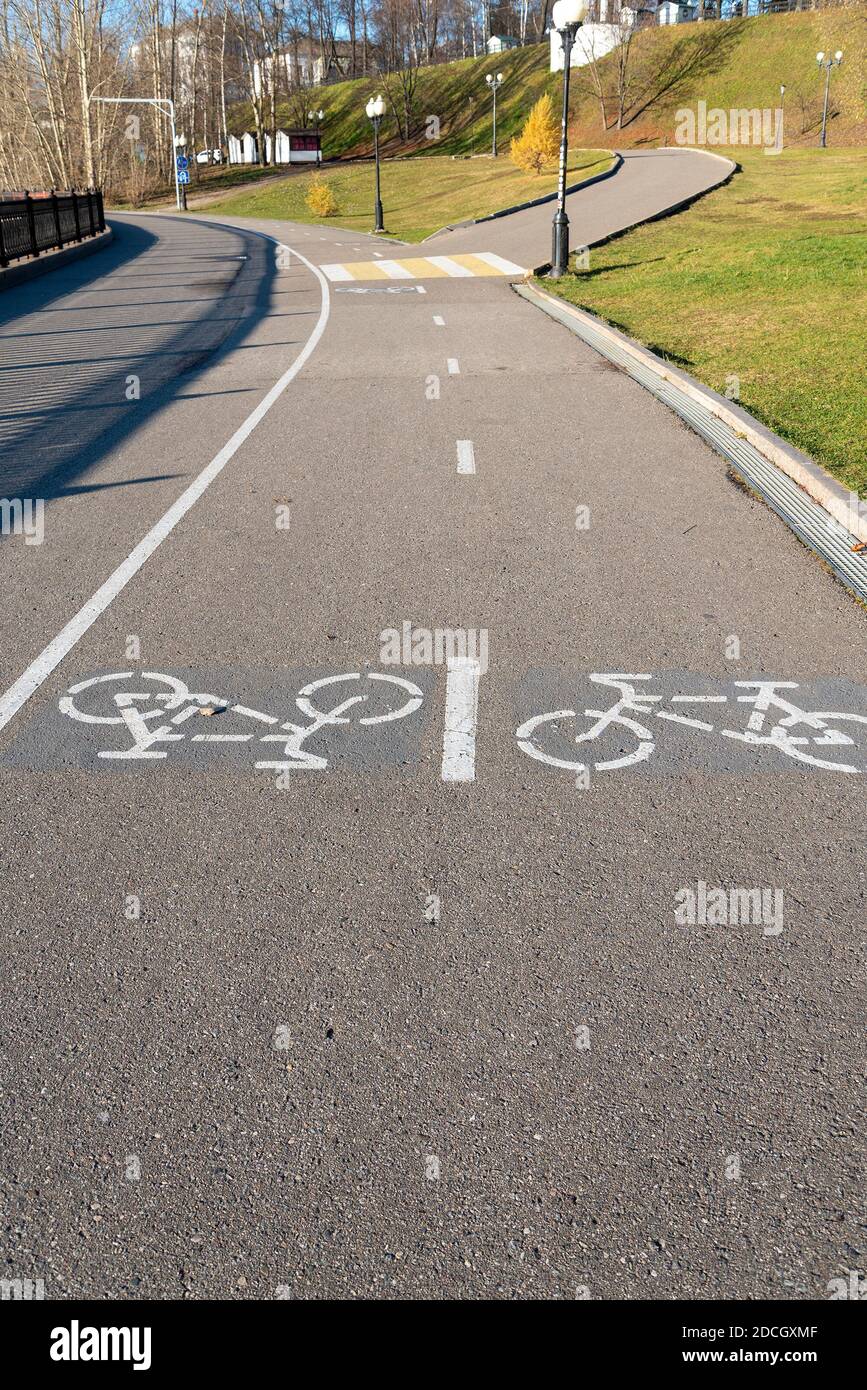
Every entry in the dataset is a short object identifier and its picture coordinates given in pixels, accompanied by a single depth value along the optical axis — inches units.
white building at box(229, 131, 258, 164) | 4237.2
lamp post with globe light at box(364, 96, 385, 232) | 1536.7
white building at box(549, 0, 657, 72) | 3663.9
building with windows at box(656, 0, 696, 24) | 4269.2
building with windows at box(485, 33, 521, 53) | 4936.0
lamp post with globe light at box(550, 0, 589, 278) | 787.4
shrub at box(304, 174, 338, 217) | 2415.1
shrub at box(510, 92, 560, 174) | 2106.3
